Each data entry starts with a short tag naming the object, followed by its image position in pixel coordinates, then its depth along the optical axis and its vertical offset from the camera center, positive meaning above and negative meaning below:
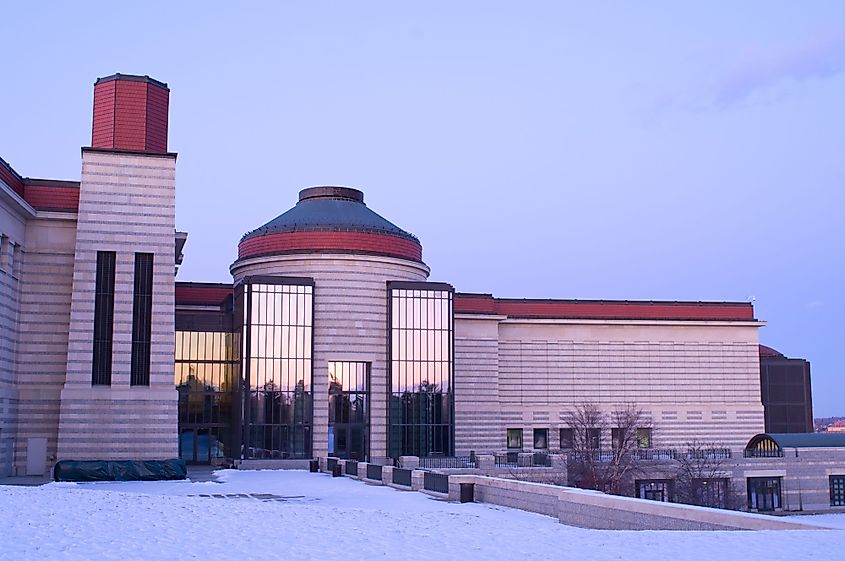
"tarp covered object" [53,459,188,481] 43.69 -2.66
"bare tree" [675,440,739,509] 60.84 -4.19
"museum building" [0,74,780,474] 50.59 +4.45
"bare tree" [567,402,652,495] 57.88 -2.39
